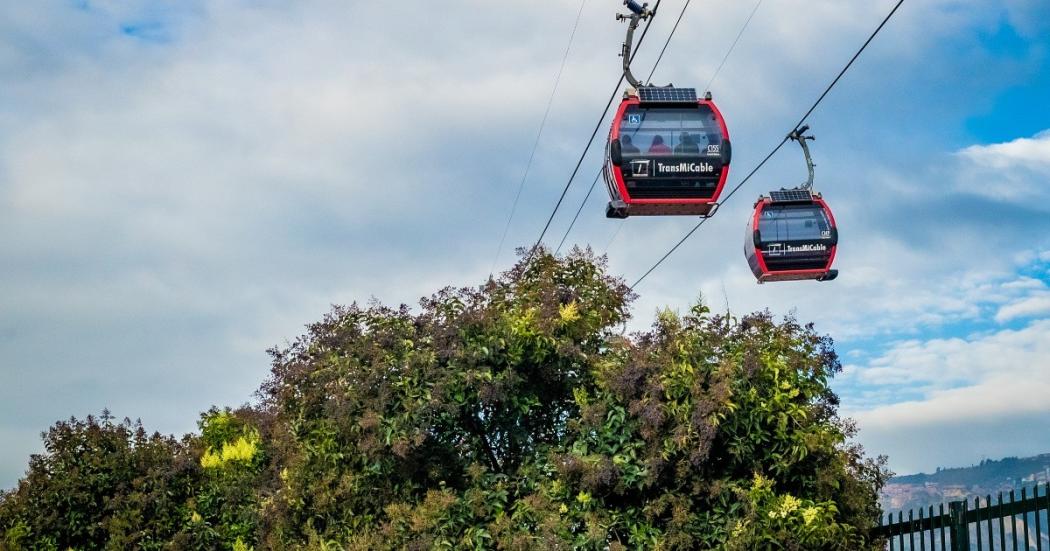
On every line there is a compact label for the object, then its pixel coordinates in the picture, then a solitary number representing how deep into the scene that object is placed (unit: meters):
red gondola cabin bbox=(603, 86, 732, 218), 18.20
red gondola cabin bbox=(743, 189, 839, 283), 22.66
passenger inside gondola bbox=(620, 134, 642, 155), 18.19
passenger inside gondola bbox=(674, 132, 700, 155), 18.34
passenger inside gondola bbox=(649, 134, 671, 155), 18.28
